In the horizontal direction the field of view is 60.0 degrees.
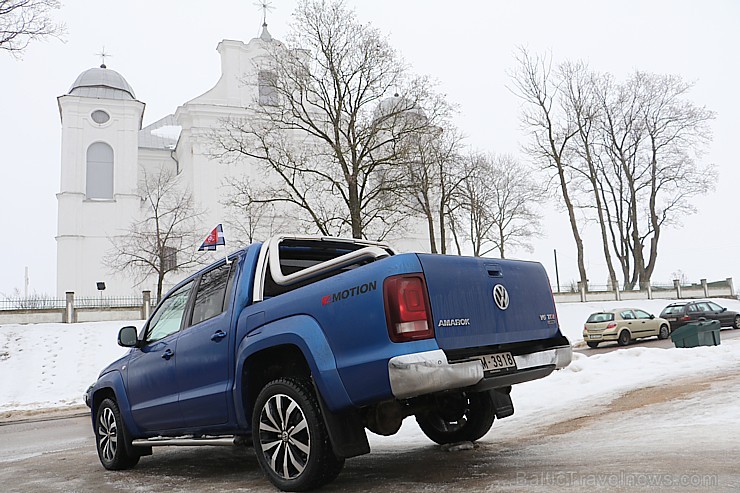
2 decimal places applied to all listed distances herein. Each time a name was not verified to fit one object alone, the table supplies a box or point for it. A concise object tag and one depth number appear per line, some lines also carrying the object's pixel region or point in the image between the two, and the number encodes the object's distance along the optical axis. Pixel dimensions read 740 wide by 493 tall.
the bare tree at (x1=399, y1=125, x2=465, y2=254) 28.02
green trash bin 15.70
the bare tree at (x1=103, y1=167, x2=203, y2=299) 38.59
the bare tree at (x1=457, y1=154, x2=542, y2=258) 48.72
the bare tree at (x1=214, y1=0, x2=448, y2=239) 27.39
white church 45.16
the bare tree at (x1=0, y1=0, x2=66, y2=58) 16.06
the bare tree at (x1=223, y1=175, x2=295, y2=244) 40.01
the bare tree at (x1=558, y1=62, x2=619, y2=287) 42.50
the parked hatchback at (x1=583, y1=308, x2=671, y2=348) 23.94
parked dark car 26.53
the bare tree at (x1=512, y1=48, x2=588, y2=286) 40.81
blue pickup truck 4.11
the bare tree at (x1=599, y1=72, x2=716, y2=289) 45.62
